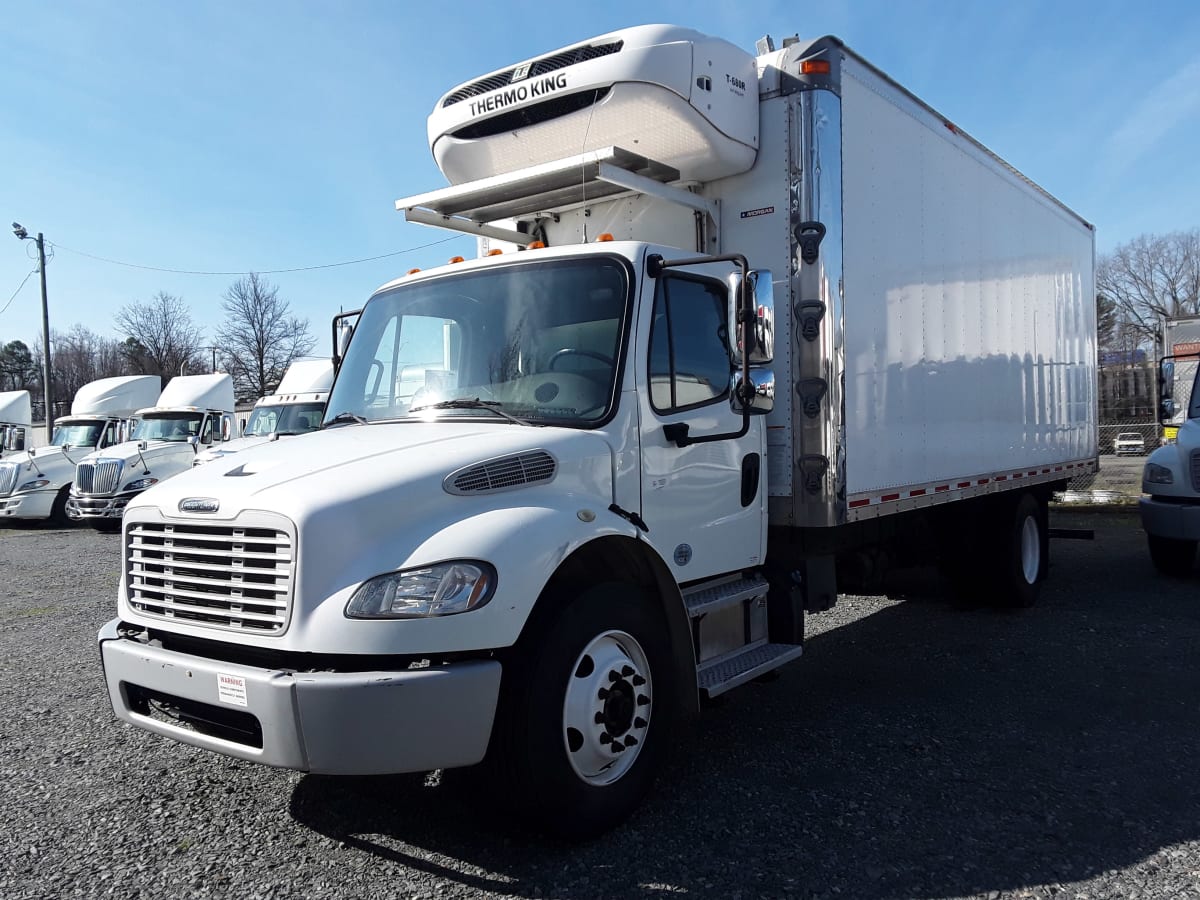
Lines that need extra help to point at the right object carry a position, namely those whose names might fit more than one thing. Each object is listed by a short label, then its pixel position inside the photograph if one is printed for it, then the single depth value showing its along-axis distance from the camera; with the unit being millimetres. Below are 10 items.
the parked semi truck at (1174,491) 9422
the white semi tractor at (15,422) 21172
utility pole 29188
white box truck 3260
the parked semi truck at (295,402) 16328
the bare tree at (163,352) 57438
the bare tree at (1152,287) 56250
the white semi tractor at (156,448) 16859
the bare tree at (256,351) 51719
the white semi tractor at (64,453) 18391
